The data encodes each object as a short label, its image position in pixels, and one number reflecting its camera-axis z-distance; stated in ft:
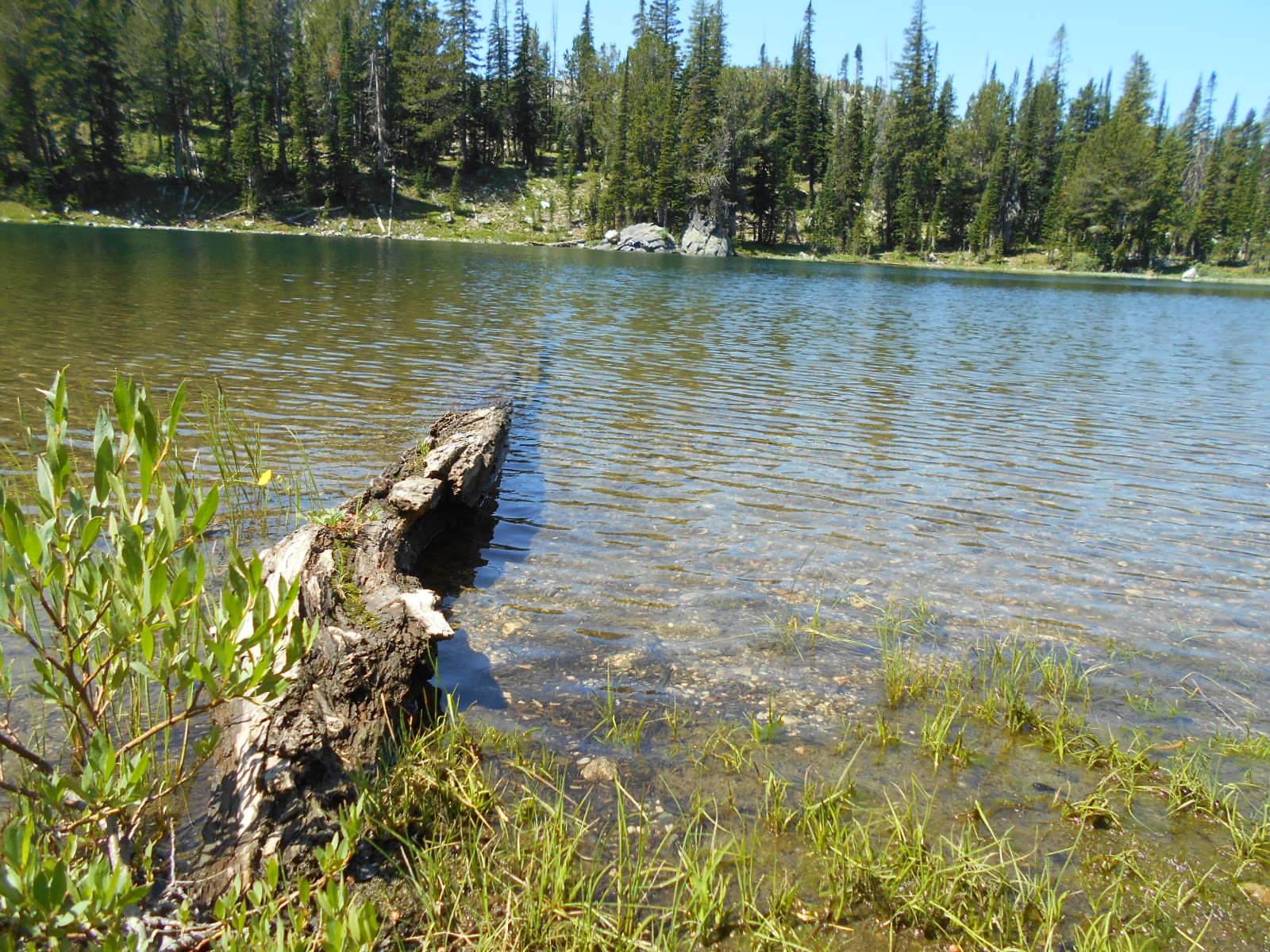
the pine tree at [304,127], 239.30
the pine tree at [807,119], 311.47
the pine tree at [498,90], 299.79
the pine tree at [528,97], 310.24
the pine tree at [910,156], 284.00
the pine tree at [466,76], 280.72
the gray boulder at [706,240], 261.65
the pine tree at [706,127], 267.18
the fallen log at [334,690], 8.99
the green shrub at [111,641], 6.20
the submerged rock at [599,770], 11.71
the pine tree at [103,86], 218.79
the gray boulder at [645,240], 252.21
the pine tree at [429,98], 269.64
